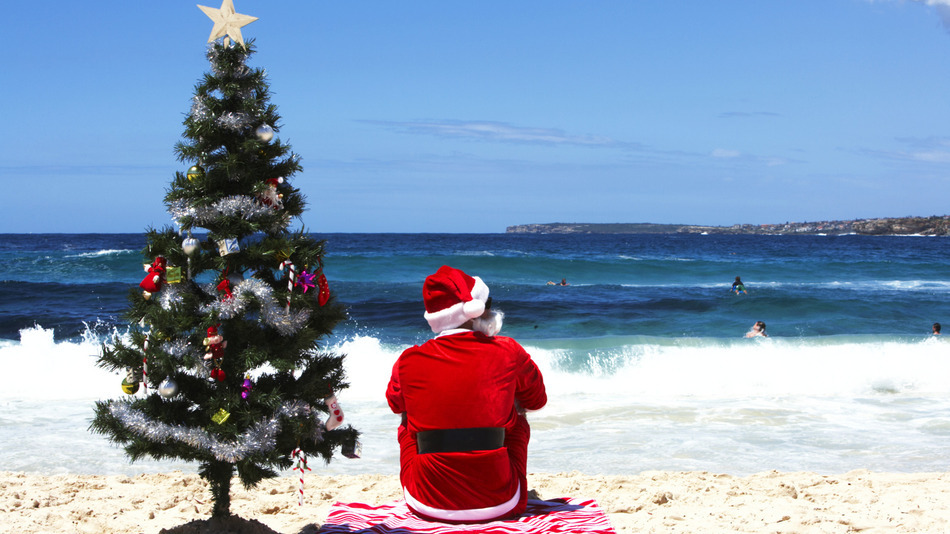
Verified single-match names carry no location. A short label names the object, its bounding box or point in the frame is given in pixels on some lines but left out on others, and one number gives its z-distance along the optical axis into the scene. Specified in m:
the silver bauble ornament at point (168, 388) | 3.49
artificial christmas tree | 3.54
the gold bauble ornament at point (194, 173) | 3.65
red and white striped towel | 3.66
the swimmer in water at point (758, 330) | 14.68
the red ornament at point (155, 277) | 3.60
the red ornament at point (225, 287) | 3.60
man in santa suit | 3.53
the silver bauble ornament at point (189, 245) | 3.58
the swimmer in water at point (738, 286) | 23.66
